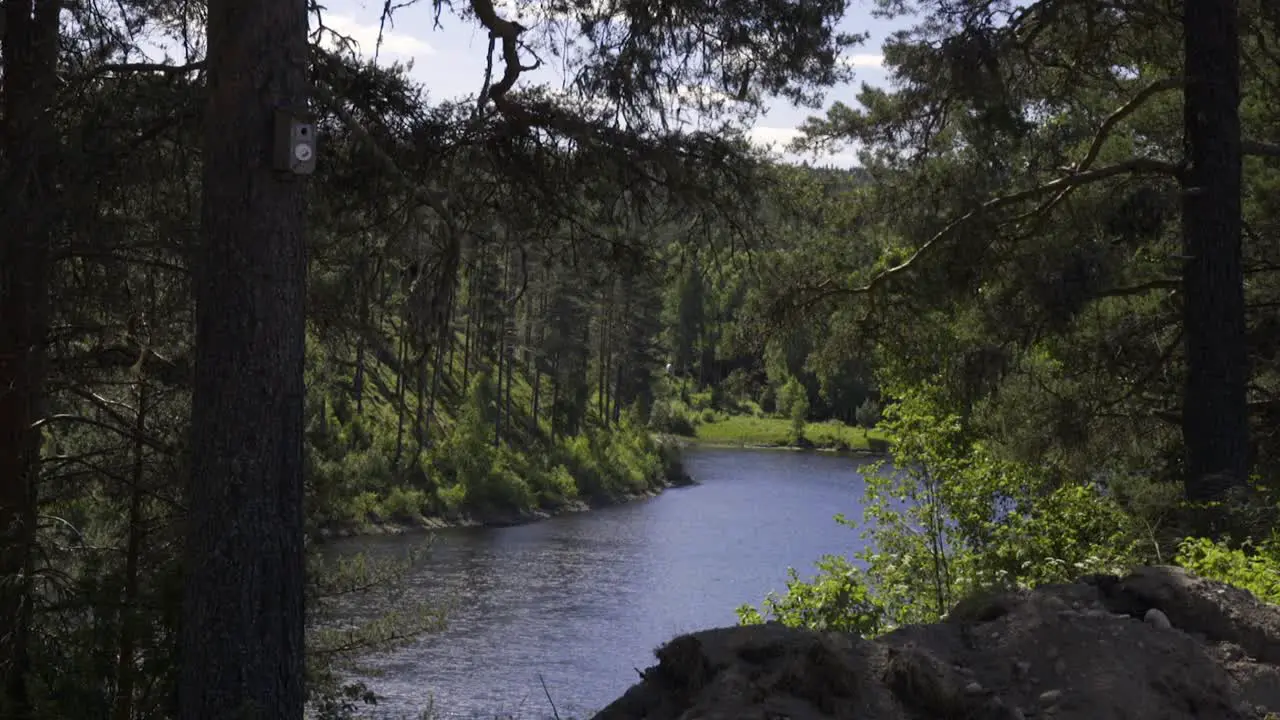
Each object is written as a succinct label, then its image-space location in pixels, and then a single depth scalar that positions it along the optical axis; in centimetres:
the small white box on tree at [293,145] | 517
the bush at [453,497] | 4038
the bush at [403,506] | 3741
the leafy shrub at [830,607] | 1158
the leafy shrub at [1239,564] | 608
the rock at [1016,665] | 457
